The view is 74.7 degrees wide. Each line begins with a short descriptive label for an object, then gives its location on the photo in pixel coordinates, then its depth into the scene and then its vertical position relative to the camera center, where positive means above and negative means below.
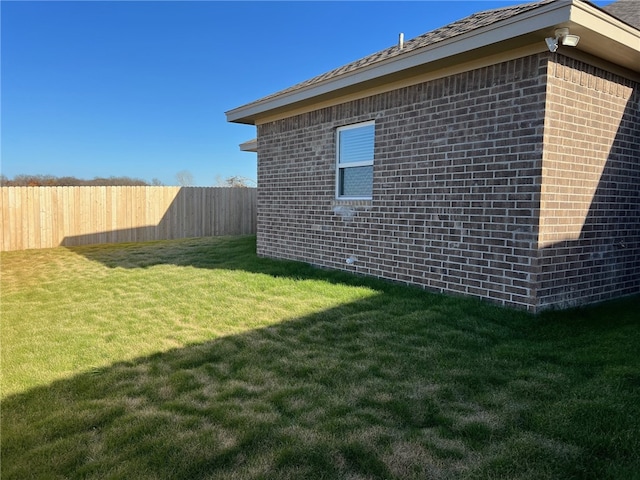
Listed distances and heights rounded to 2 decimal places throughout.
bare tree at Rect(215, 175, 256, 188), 26.72 +1.71
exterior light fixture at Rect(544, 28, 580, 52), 4.33 +1.83
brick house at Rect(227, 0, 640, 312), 4.75 +0.75
